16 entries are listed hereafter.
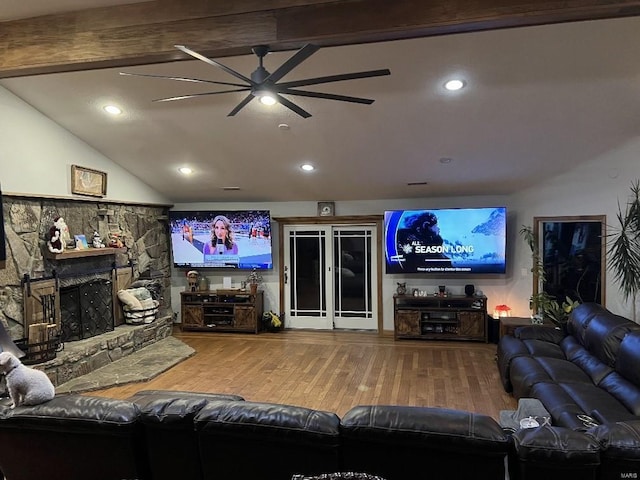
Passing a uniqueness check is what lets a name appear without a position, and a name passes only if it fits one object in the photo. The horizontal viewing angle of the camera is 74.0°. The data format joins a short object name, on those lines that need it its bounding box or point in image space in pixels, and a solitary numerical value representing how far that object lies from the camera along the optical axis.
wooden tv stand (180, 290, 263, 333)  7.25
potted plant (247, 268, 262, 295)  7.59
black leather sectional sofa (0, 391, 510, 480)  1.71
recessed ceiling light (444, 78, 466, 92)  3.76
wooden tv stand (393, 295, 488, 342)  6.46
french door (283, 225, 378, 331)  7.35
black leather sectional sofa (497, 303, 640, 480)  1.62
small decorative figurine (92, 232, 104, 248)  5.82
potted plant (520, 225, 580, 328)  5.38
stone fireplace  4.64
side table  5.62
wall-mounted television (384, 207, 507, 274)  6.38
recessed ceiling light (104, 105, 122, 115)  4.61
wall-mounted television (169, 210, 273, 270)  7.29
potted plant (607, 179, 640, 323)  4.44
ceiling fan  2.37
